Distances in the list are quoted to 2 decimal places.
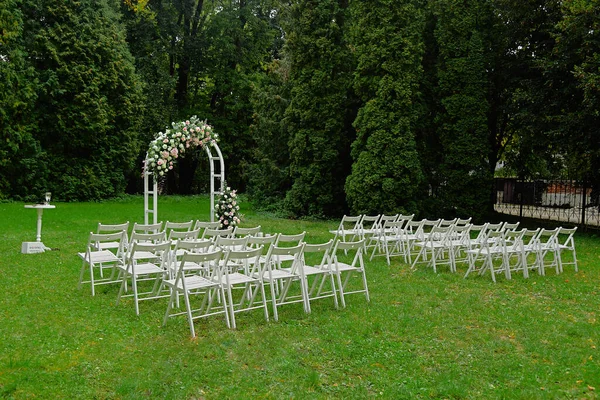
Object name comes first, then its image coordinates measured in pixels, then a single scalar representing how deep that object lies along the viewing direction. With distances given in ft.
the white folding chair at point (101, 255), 23.15
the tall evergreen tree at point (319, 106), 58.75
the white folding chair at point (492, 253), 27.48
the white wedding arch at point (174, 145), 33.91
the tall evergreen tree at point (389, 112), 53.06
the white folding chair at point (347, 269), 21.59
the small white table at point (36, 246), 33.81
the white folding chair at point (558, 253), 30.30
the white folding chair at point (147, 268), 19.83
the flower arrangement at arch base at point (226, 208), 36.47
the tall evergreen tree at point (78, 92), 73.26
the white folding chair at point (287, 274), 19.71
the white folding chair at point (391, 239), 33.00
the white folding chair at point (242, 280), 18.56
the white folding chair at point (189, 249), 21.02
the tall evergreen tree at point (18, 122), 63.67
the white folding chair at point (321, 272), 20.96
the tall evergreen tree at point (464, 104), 55.26
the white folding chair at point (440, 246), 29.61
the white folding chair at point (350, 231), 35.96
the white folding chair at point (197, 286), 17.71
